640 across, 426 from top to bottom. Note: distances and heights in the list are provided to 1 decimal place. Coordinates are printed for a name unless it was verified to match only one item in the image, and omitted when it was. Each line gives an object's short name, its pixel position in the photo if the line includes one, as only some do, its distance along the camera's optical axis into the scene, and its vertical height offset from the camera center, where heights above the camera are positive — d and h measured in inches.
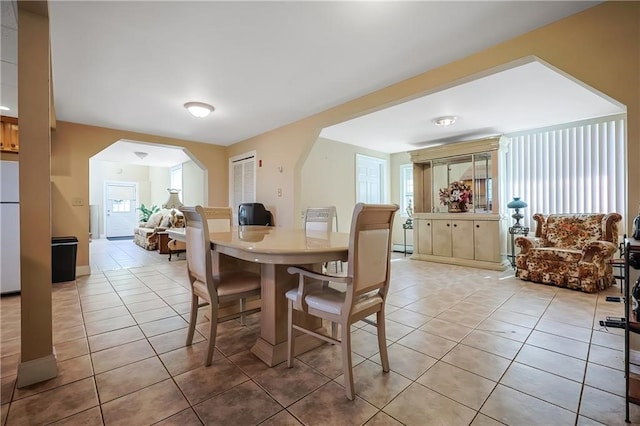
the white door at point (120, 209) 384.5 +8.3
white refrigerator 121.5 -4.7
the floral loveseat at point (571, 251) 132.5 -20.7
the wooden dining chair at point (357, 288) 58.1 -17.3
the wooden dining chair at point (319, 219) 107.1 -2.5
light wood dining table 57.9 -9.7
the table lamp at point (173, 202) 264.8 +11.9
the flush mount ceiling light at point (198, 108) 141.5 +53.6
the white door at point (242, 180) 217.3 +27.3
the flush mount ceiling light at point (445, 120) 167.0 +55.0
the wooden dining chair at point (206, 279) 71.2 -19.0
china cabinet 187.5 +4.8
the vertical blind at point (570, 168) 161.2 +26.4
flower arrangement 208.2 +13.3
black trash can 149.8 -23.2
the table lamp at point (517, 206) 178.9 +2.7
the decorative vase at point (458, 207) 210.1 +3.1
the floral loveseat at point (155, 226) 256.5 -11.8
